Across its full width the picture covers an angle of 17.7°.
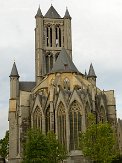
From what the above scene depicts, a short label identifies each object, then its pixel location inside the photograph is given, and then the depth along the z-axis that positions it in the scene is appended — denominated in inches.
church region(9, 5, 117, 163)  2052.2
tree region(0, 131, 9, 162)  2797.7
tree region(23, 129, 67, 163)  1503.4
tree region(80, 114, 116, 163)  1382.9
